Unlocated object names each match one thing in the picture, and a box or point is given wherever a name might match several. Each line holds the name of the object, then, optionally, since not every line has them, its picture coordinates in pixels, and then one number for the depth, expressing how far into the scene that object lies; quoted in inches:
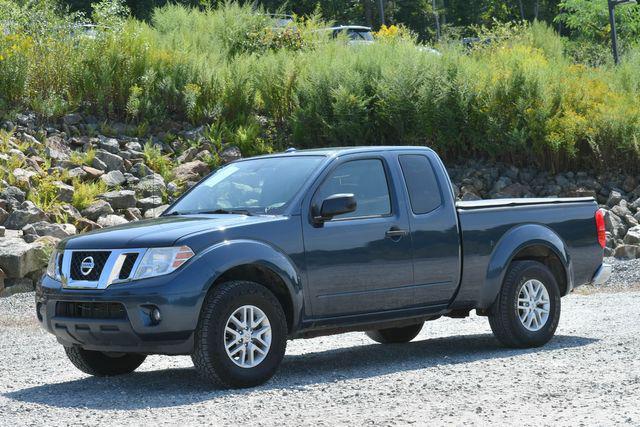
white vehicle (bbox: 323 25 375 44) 1395.2
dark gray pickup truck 313.4
